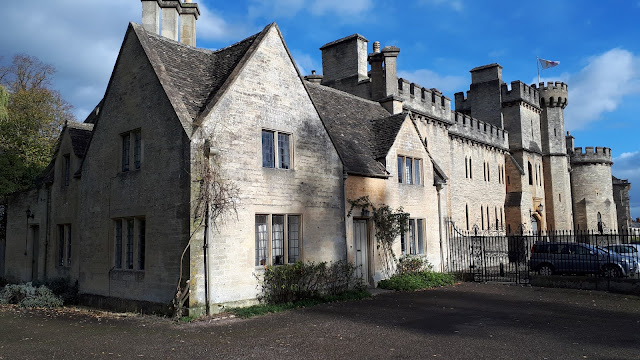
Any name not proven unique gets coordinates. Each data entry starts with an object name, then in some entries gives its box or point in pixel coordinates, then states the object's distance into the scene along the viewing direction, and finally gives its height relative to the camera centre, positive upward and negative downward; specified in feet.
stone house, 40.22 +5.41
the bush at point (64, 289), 51.01 -5.81
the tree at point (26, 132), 79.66 +20.07
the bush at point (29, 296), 48.44 -6.15
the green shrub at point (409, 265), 59.72 -4.59
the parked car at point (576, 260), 61.62 -4.73
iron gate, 66.85 -5.19
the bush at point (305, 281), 43.65 -4.92
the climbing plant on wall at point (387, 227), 56.59 +0.30
